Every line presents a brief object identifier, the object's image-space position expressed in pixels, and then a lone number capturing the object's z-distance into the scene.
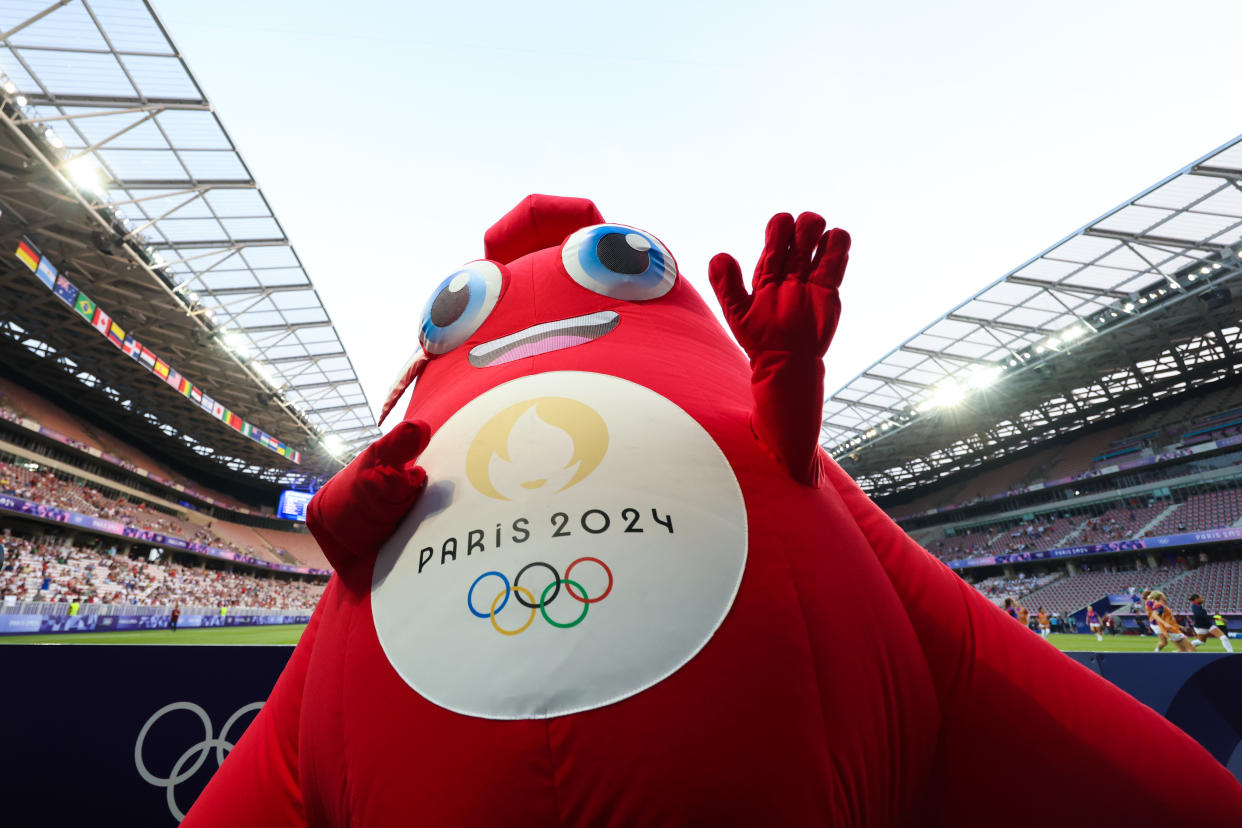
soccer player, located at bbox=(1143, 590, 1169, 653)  8.66
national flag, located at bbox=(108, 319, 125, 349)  18.48
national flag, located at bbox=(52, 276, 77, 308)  15.92
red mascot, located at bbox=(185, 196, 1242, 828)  1.16
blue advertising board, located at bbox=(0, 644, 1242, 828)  2.65
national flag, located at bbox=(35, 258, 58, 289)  15.13
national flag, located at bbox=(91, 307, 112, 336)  17.67
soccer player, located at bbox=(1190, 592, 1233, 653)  9.74
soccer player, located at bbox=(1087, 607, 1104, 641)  15.48
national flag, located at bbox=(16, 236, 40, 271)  14.45
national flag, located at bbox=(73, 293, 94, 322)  16.78
